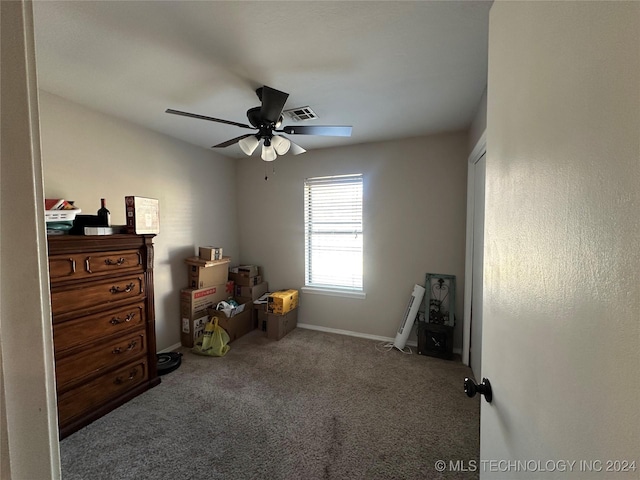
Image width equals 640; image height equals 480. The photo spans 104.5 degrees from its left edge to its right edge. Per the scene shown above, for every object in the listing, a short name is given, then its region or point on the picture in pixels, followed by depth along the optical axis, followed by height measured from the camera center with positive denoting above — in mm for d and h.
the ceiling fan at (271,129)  1798 +785
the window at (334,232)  3348 -68
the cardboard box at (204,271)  3051 -553
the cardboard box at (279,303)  3260 -998
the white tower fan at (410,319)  2963 -1106
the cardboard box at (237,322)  3107 -1220
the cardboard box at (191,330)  2990 -1247
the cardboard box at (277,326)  3248 -1304
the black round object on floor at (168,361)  2457 -1391
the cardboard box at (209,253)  3105 -318
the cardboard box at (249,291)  3529 -916
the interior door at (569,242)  340 -29
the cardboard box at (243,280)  3555 -754
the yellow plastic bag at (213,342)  2822 -1328
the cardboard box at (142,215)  2139 +120
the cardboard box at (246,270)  3576 -625
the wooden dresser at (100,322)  1692 -730
